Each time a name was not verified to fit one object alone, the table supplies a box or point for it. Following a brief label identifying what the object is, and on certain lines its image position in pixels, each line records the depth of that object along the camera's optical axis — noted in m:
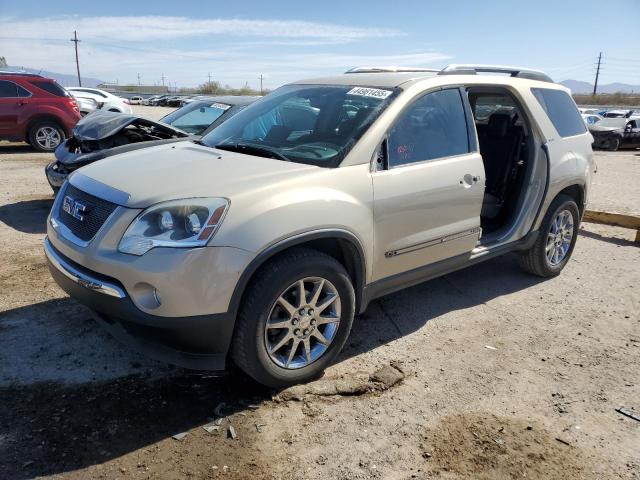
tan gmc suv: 2.70
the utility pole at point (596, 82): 87.98
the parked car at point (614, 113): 28.82
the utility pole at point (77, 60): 84.94
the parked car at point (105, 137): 6.10
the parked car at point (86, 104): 16.56
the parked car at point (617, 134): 21.03
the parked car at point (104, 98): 16.28
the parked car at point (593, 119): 22.57
